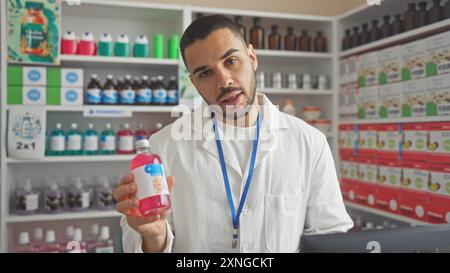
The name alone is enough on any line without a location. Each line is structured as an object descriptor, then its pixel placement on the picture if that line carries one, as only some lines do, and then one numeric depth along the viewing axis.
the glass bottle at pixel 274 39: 2.52
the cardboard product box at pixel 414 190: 1.90
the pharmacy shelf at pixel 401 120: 1.79
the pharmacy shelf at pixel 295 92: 2.42
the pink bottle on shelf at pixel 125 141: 2.29
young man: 0.91
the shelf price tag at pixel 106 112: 2.20
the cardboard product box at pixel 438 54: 1.75
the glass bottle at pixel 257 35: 2.46
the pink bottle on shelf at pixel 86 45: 2.19
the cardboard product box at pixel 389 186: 2.10
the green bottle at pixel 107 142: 2.27
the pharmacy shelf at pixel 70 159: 2.14
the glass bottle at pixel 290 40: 2.56
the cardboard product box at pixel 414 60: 1.89
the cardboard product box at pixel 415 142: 1.90
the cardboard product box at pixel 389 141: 2.10
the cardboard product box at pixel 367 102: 2.28
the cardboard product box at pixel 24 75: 2.09
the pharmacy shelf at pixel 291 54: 2.38
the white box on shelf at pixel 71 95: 2.16
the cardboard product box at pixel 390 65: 2.08
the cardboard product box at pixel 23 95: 2.10
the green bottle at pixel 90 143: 2.24
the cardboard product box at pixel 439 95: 1.76
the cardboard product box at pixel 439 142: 1.75
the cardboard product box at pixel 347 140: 2.48
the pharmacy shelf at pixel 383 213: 1.98
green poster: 2.08
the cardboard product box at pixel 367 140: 2.29
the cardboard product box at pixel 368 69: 2.27
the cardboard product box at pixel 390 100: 2.09
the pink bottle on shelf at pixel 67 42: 2.16
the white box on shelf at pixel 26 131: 2.11
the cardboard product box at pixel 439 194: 1.75
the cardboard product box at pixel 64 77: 2.14
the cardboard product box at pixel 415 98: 1.90
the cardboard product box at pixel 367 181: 2.29
